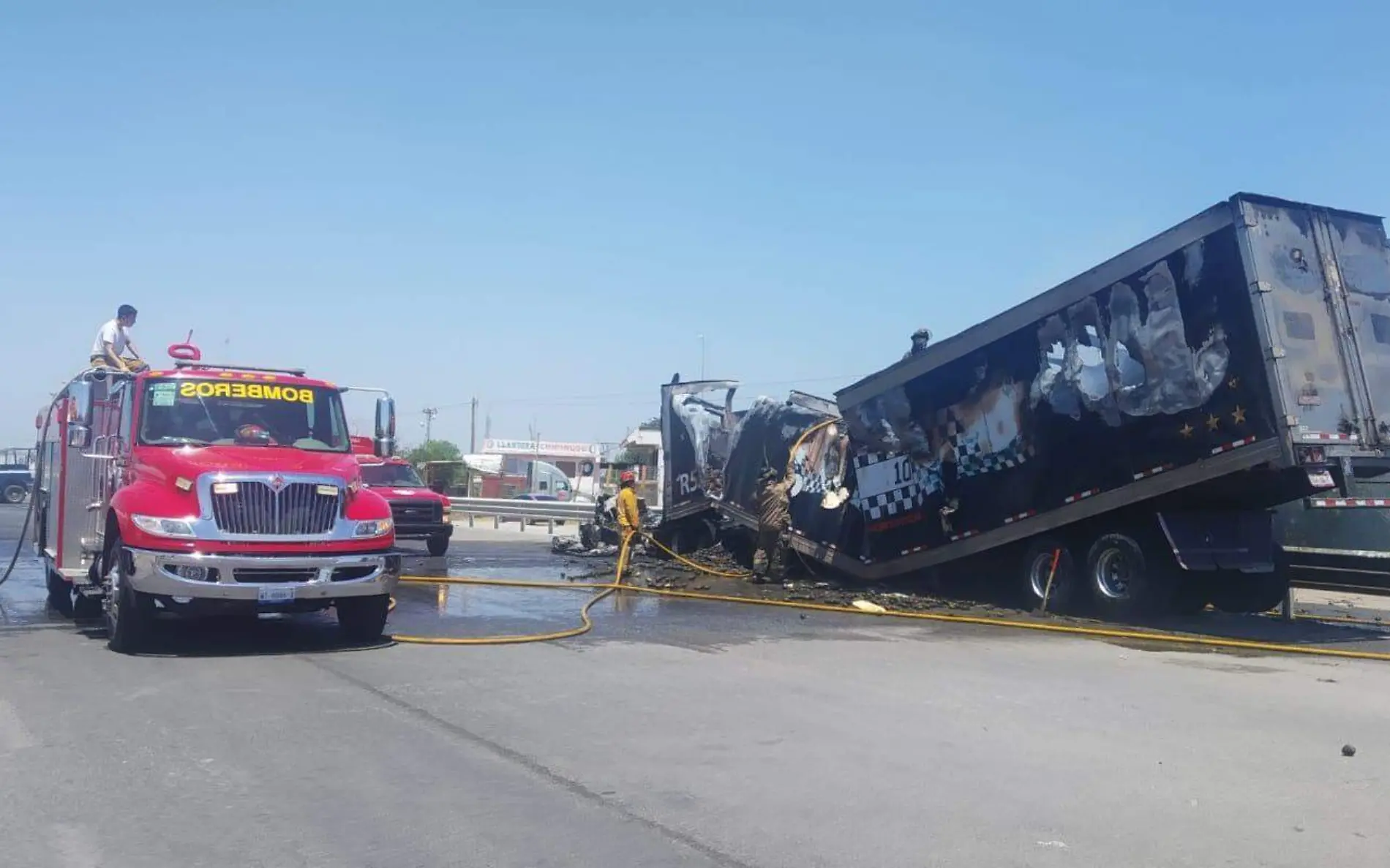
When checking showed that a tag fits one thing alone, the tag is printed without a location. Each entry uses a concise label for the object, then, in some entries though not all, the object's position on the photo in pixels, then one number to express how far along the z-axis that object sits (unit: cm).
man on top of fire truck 1141
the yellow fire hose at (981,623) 1064
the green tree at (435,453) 7931
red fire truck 908
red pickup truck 2022
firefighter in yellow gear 1772
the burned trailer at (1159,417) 1160
